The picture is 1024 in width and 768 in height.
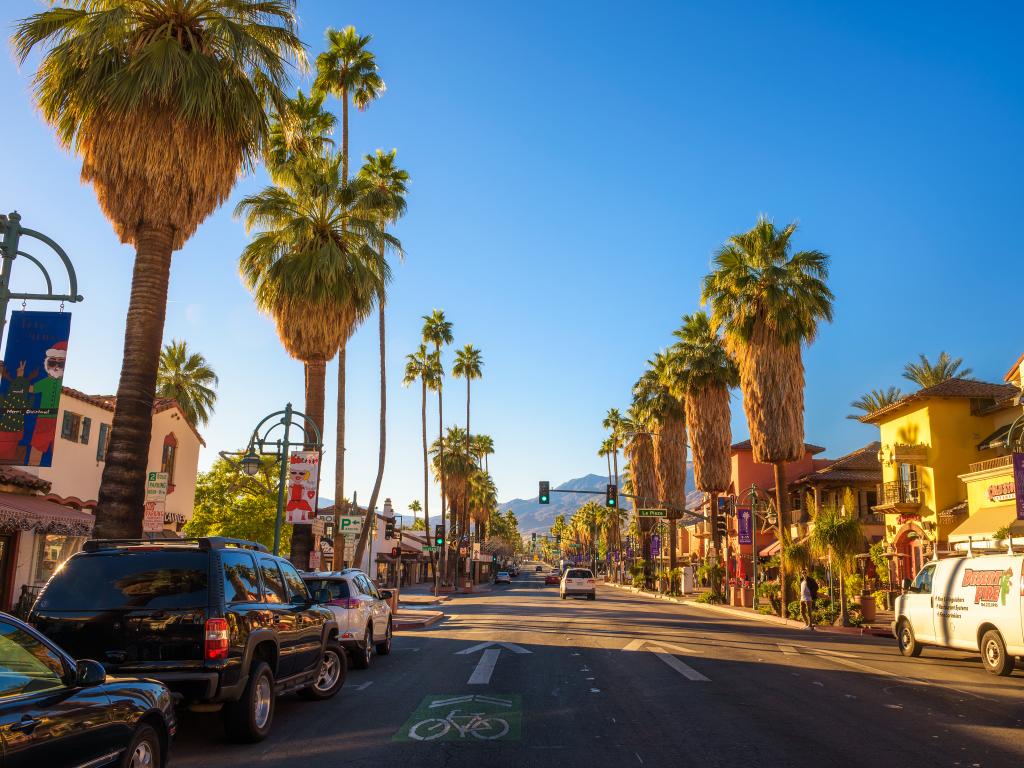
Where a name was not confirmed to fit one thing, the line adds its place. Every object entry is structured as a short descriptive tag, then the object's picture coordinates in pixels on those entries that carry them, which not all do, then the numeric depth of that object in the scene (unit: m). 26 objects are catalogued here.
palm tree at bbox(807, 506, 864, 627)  26.83
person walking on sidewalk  26.98
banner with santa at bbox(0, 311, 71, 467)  10.88
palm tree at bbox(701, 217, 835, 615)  31.97
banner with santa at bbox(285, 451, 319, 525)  20.41
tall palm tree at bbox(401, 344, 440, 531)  63.06
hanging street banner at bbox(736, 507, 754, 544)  40.19
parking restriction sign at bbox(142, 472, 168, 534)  15.35
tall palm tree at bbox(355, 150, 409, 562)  31.28
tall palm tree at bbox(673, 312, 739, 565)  44.81
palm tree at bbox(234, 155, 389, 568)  23.64
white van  14.25
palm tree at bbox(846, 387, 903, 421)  58.41
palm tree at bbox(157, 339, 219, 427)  45.62
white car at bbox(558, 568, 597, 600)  48.19
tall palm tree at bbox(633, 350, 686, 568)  54.41
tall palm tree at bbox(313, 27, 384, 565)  31.53
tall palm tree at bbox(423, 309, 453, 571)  62.47
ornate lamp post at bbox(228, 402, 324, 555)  20.81
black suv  7.53
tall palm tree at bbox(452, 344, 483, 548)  75.81
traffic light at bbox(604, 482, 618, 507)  45.12
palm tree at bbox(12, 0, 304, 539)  14.75
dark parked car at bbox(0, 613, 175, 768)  4.44
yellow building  32.84
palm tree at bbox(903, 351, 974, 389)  53.49
